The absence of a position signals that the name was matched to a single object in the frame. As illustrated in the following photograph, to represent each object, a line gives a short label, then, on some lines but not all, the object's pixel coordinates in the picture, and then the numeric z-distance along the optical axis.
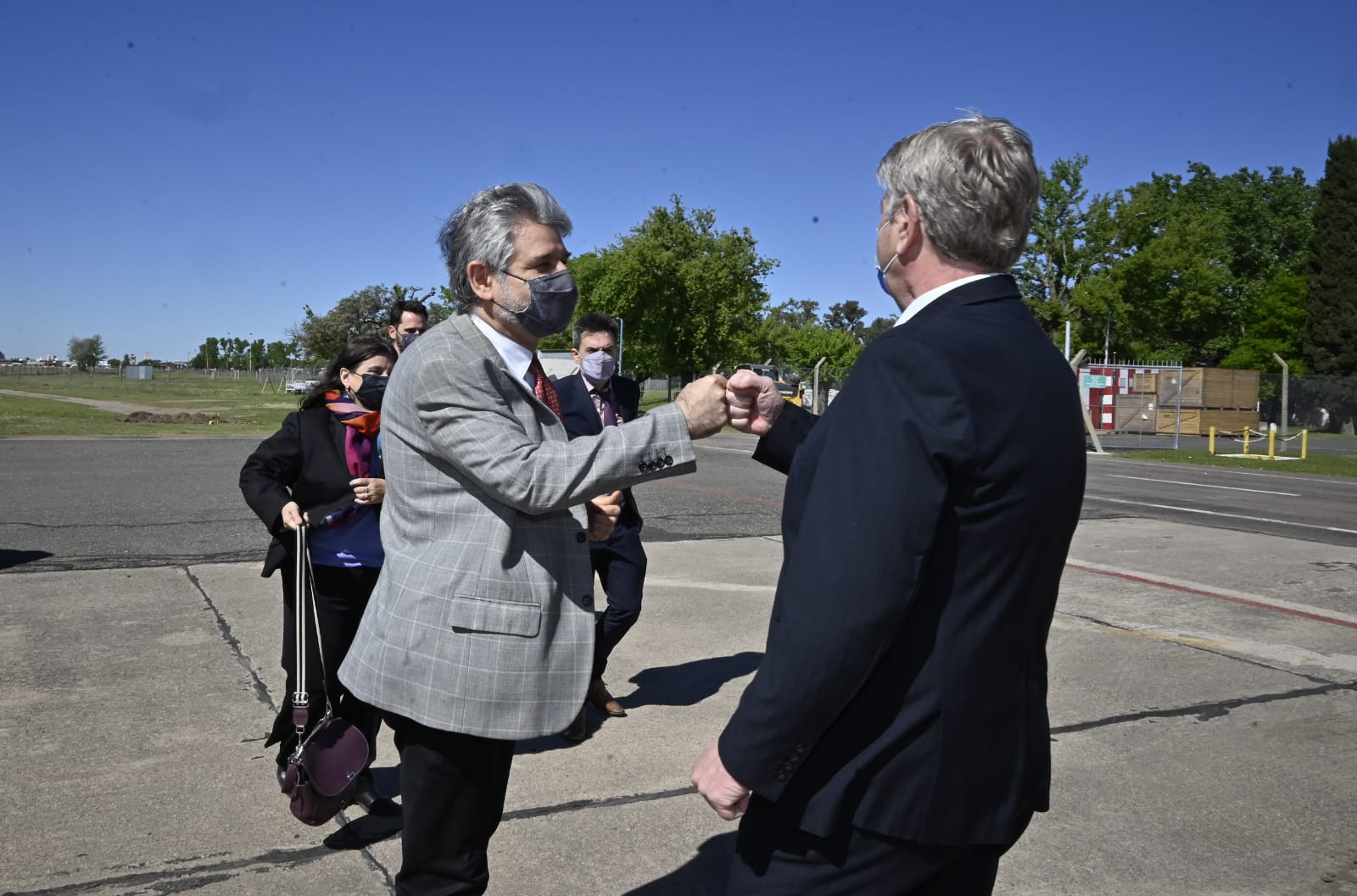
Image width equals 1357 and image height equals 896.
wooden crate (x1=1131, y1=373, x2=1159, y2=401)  36.75
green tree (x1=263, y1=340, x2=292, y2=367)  140.00
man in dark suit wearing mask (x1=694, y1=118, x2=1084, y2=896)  1.64
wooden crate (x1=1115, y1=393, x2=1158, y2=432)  36.69
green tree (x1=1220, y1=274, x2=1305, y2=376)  58.69
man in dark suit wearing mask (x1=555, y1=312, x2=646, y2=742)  5.14
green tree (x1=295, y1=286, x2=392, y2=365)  45.72
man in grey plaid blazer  2.32
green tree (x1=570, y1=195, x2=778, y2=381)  51.53
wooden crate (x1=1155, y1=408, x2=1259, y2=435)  36.66
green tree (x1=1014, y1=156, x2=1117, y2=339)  54.47
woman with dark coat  4.20
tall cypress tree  49.81
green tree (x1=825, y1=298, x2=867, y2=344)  171.88
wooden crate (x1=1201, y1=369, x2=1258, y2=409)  36.84
